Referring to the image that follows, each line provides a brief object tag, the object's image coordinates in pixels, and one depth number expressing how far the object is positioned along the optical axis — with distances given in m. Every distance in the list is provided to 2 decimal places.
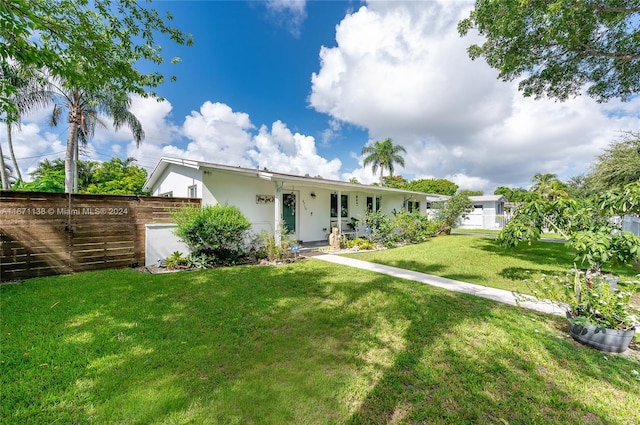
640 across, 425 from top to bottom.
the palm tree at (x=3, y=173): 14.78
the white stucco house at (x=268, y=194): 9.14
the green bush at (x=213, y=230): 7.29
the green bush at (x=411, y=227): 12.76
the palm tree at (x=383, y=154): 30.34
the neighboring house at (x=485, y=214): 25.44
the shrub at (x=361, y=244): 11.18
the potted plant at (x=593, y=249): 3.05
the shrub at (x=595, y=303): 3.02
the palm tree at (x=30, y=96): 12.01
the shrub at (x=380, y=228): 12.16
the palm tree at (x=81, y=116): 13.48
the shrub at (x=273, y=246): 8.15
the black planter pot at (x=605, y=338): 2.96
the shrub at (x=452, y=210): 17.19
